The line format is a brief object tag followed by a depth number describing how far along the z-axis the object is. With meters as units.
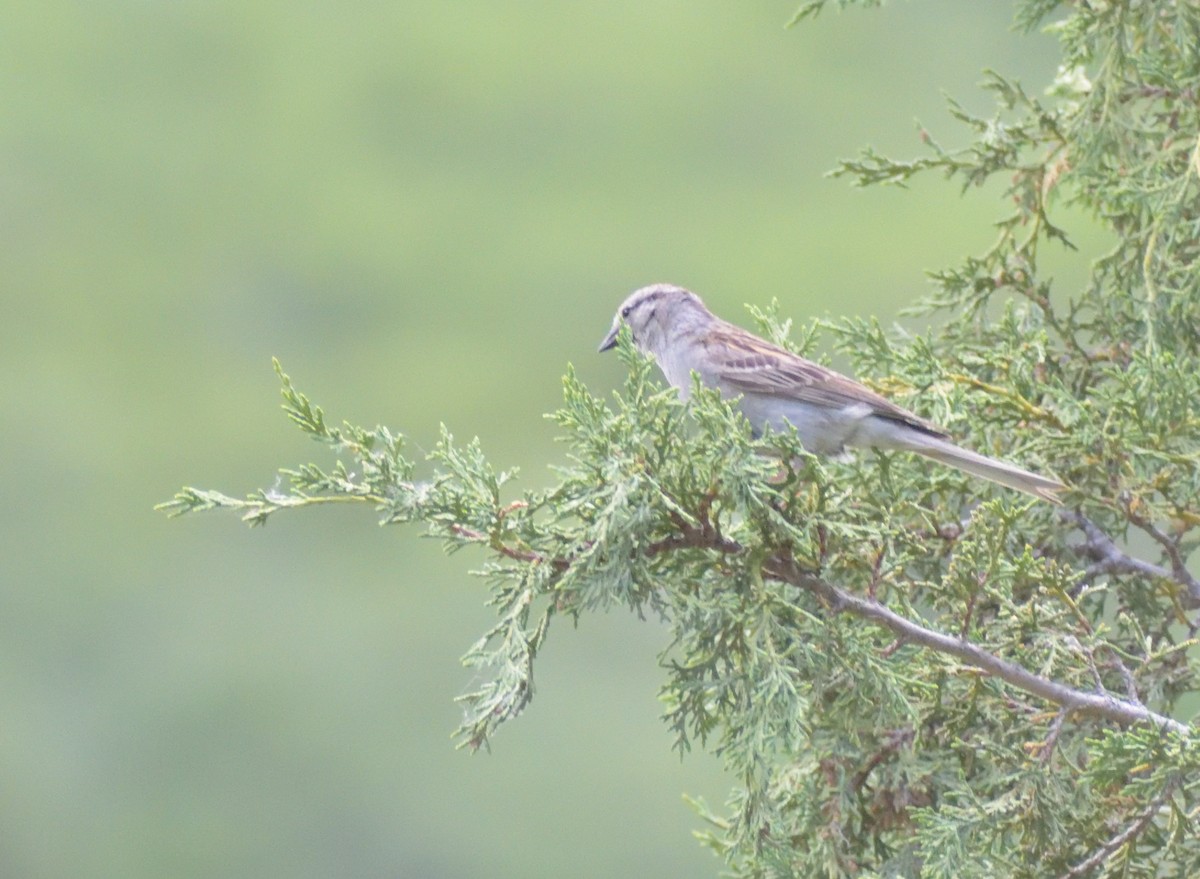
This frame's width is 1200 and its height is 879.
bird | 9.48
